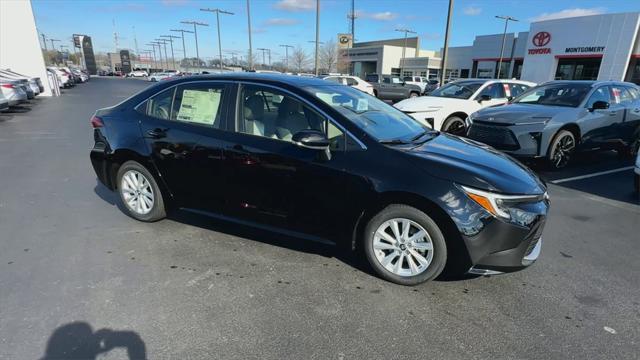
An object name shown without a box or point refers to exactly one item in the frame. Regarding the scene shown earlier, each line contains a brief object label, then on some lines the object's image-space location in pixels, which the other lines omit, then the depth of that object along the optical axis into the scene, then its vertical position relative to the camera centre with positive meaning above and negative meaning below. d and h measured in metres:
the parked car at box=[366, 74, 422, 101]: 25.03 -1.29
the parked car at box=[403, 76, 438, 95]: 39.08 -0.94
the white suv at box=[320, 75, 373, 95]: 20.12 -0.65
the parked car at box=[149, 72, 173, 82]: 50.75 -1.29
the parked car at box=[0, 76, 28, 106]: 13.61 -0.99
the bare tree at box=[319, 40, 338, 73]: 73.25 +2.31
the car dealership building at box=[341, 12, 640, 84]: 30.88 +2.14
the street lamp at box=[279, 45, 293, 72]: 80.57 +1.43
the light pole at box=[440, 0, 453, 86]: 14.56 +1.43
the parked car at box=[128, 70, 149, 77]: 72.67 -1.46
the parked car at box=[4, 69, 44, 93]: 19.88 -0.99
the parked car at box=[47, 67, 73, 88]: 30.68 -1.13
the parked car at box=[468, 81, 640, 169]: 6.60 -0.86
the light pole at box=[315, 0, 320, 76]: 25.16 +3.06
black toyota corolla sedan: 2.85 -0.87
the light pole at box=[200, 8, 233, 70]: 39.94 +5.90
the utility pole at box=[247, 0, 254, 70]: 32.47 +1.93
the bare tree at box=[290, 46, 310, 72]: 79.83 +1.67
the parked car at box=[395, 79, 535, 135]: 9.24 -0.73
